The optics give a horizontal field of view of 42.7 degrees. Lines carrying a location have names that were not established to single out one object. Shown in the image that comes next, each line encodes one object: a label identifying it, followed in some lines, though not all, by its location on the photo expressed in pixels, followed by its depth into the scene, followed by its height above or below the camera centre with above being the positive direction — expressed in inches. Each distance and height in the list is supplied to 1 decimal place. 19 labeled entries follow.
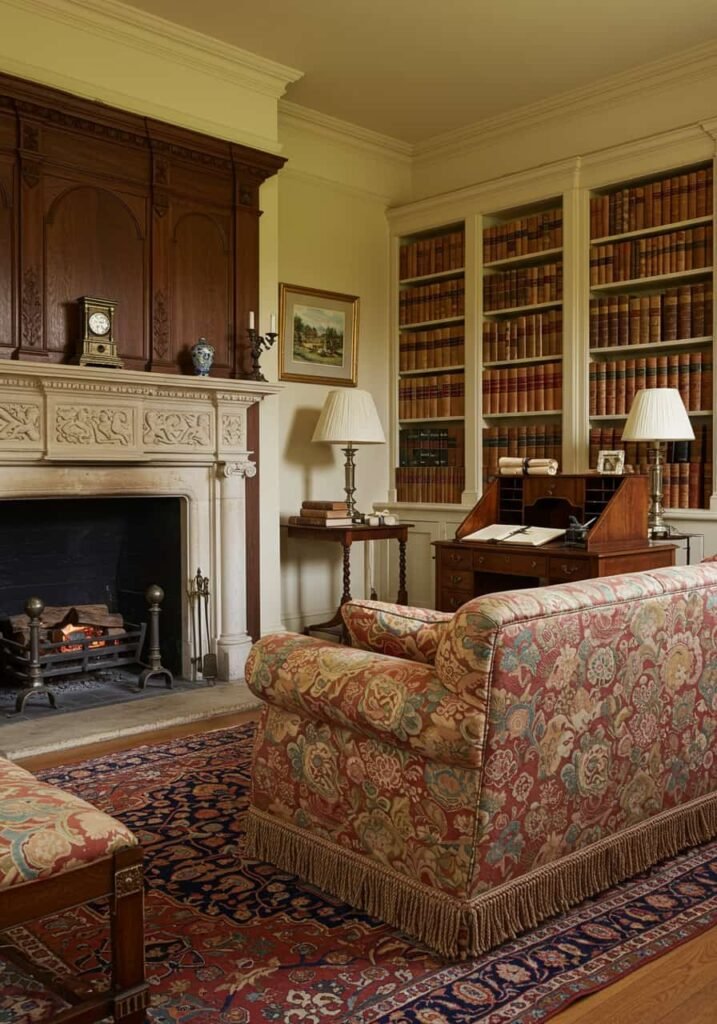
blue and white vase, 180.4 +24.6
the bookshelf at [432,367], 229.6 +29.4
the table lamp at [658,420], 171.8 +11.3
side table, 207.2 -12.5
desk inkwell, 166.8 -9.8
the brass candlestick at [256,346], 190.5 +28.4
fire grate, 160.2 -31.6
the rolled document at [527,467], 183.9 +2.7
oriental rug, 72.2 -41.2
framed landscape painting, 220.8 +36.2
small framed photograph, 184.5 +3.5
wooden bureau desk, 162.7 -11.8
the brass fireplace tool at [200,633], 184.5 -30.4
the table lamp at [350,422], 209.6 +13.9
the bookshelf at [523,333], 208.8 +34.6
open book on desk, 170.4 -10.3
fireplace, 164.1 -3.0
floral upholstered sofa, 77.8 -25.4
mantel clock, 165.6 +27.2
